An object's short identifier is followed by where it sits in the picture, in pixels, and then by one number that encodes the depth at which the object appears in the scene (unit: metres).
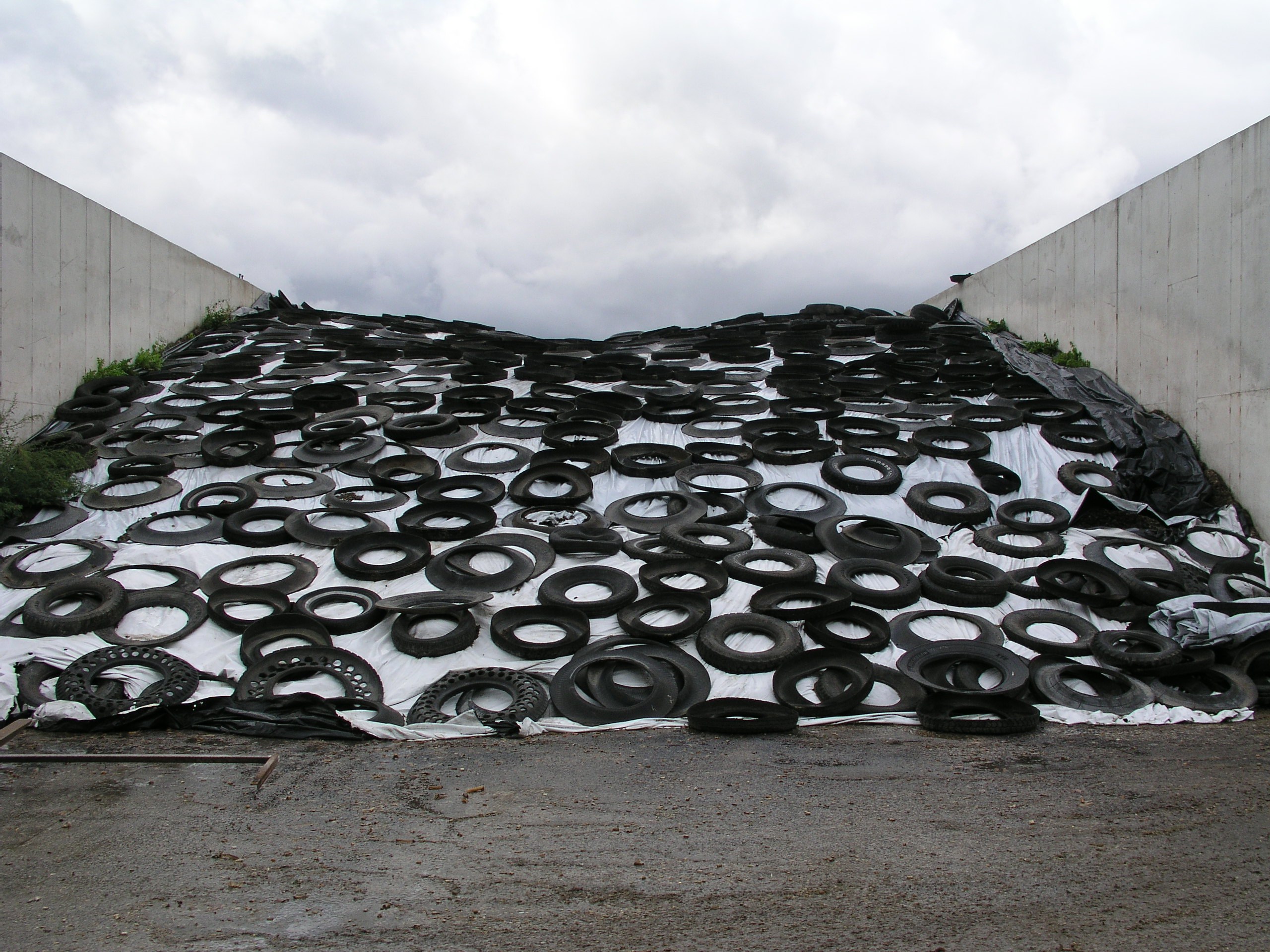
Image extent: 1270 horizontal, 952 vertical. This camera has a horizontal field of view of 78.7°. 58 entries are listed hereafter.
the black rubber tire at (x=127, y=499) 8.68
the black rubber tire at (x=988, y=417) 10.48
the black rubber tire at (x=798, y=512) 8.73
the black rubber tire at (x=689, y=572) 6.97
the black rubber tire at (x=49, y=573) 7.04
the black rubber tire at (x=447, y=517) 8.08
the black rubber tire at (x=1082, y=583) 6.88
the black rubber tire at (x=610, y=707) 5.34
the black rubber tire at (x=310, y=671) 5.49
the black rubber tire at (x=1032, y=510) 8.38
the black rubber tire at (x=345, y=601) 6.41
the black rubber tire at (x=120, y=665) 5.16
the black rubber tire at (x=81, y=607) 6.18
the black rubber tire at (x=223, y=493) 8.47
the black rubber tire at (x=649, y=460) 9.48
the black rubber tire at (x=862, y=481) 9.16
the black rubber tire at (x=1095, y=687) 5.51
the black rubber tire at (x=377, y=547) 7.36
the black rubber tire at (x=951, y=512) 8.68
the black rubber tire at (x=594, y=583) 6.68
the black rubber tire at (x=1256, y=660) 5.83
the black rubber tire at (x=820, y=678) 5.34
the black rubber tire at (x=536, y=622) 6.11
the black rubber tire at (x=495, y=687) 5.23
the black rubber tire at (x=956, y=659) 5.76
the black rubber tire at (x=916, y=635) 6.34
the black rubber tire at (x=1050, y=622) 6.16
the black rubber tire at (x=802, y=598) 6.46
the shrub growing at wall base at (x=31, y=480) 8.26
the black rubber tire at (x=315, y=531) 8.03
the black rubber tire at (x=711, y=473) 9.28
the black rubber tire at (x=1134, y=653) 5.81
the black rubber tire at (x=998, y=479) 9.28
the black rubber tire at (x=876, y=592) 6.91
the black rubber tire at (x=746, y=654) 5.94
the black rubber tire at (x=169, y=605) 6.18
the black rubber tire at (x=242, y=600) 6.53
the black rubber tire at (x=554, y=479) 8.91
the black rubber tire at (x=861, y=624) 6.20
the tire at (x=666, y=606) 6.32
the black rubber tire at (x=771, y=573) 7.06
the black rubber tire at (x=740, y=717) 5.05
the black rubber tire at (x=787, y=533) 8.00
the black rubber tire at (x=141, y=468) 9.30
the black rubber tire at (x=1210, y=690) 5.53
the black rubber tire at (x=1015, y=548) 7.84
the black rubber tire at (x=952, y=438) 9.85
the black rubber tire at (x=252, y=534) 7.95
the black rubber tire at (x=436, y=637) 6.11
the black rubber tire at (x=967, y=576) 7.06
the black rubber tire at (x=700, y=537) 7.55
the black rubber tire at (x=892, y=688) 5.47
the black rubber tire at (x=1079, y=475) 9.06
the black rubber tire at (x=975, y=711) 5.01
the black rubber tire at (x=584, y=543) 7.78
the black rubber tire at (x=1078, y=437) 9.90
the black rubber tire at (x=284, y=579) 7.08
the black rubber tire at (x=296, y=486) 8.95
